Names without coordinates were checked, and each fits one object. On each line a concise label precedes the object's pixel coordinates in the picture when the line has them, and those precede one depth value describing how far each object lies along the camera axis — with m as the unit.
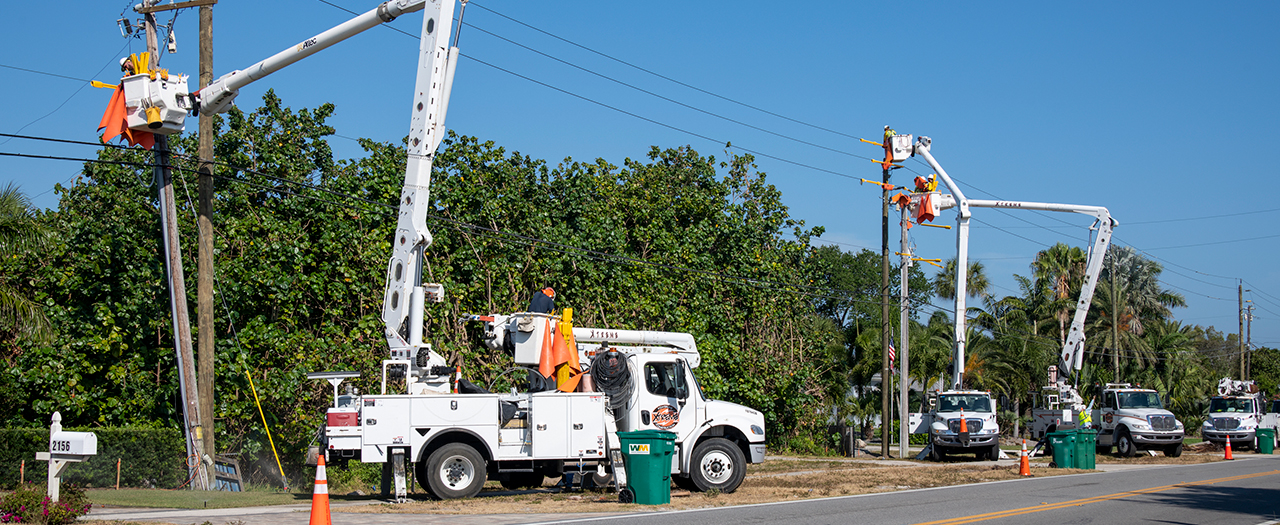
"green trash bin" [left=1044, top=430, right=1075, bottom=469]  23.62
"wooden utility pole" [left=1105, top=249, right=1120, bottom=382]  46.06
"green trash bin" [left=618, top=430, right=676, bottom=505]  14.27
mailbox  11.49
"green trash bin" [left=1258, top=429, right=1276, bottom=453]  34.69
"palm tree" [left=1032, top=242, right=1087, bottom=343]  54.35
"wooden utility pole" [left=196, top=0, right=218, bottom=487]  18.45
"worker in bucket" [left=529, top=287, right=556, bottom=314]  16.27
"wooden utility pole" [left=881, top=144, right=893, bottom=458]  30.83
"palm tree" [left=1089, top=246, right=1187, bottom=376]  51.62
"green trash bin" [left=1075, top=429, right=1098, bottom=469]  23.86
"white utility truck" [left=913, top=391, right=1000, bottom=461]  28.31
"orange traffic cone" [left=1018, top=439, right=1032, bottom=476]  20.88
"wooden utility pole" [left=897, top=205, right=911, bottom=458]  31.31
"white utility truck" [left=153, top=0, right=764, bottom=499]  14.56
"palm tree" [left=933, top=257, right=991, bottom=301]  69.31
